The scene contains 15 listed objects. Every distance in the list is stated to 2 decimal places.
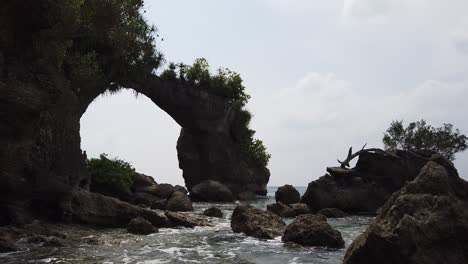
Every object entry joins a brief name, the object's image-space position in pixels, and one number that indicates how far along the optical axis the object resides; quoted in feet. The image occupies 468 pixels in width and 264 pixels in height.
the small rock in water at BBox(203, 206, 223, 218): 76.02
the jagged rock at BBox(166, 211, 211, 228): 61.21
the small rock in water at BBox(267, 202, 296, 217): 80.42
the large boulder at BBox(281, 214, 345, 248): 45.93
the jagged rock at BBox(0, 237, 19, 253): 38.73
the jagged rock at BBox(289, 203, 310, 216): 82.86
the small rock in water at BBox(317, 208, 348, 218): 84.69
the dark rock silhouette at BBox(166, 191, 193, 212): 82.58
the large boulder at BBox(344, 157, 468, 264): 27.04
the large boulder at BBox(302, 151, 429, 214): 94.79
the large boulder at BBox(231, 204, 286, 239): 52.05
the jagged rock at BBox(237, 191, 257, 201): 158.30
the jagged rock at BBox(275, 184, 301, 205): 108.78
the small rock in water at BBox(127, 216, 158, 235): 53.11
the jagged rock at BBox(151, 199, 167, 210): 85.51
